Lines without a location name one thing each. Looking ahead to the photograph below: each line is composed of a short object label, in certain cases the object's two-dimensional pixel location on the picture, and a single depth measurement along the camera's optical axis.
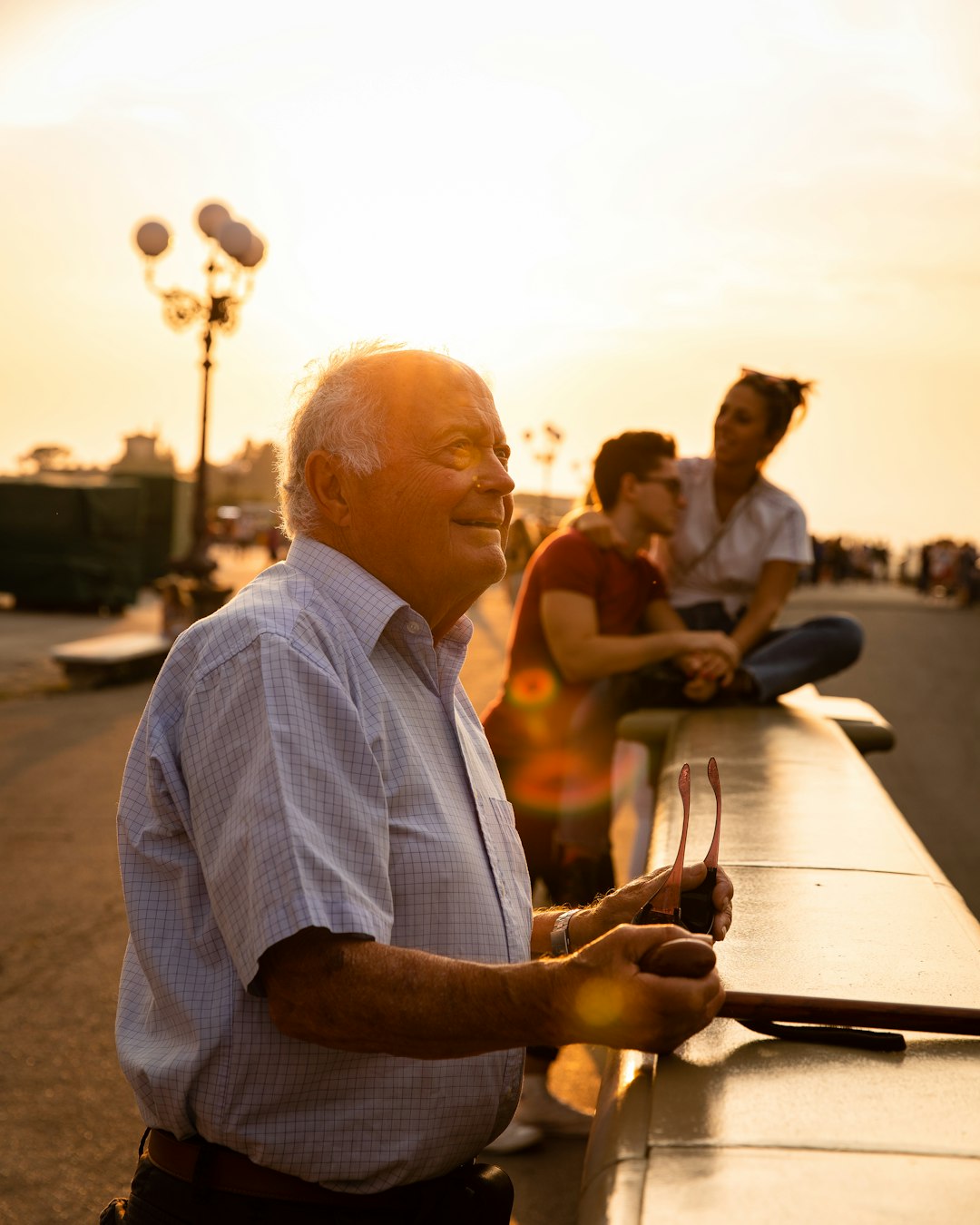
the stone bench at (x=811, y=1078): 1.50
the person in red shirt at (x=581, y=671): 4.59
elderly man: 1.59
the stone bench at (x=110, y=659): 14.10
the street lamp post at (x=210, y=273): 15.78
